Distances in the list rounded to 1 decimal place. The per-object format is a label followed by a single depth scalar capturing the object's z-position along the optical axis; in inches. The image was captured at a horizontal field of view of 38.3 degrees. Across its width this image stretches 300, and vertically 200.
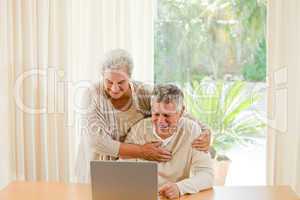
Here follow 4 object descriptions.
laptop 66.5
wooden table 76.5
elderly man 81.7
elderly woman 98.5
